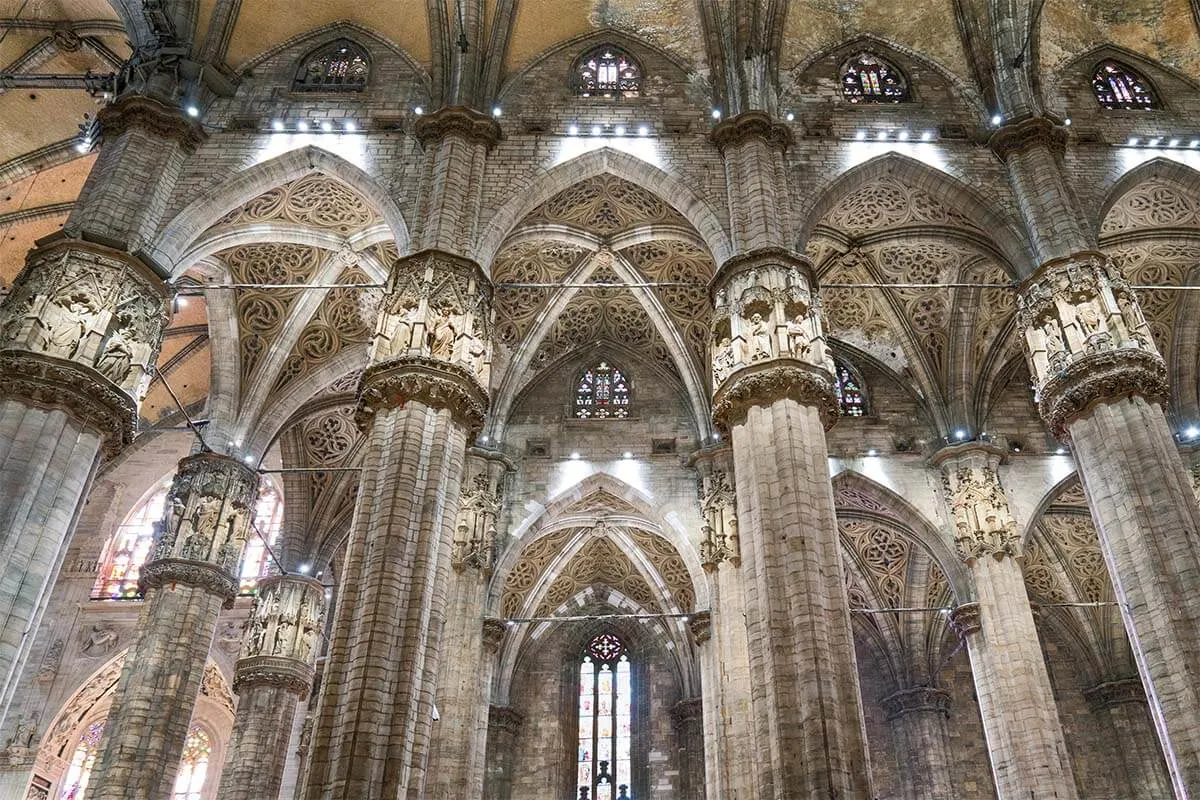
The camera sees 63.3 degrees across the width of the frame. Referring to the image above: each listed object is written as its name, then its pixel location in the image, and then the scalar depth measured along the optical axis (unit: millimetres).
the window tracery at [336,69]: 17141
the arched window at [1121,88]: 17547
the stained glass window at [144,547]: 24344
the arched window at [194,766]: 24141
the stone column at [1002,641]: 14922
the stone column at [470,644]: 15414
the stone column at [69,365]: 11383
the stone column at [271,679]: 18109
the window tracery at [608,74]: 17438
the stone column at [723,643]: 15219
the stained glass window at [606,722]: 24000
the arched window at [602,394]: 21844
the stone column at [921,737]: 22859
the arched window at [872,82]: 17469
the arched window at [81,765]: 23500
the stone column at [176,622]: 14547
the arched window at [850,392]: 21250
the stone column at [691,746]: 23219
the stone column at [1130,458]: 11039
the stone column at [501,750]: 23219
